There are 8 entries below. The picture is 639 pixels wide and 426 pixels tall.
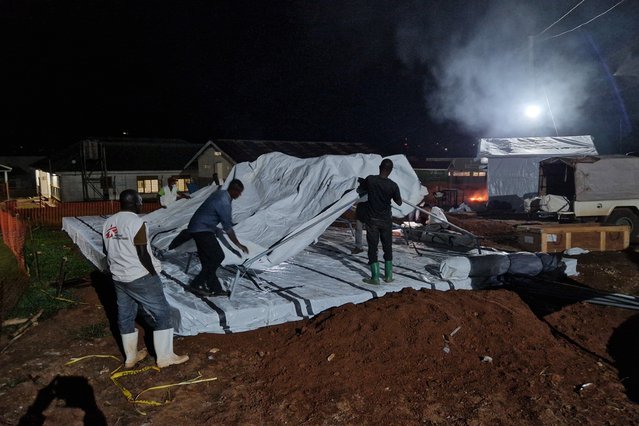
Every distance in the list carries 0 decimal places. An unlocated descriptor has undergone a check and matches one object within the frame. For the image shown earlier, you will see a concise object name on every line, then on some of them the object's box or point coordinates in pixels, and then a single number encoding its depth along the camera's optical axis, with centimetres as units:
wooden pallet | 1062
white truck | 1405
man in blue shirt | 629
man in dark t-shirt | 691
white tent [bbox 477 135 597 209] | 2141
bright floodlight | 2974
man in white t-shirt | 468
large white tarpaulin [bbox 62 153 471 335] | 590
